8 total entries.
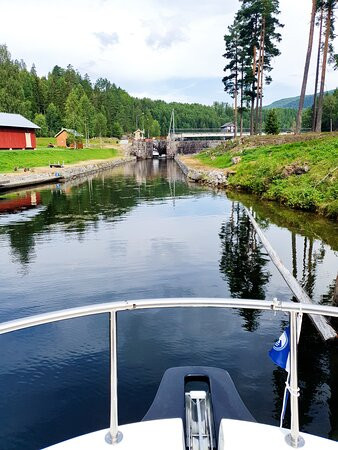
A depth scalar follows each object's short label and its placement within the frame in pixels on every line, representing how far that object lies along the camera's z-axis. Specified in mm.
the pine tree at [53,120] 91625
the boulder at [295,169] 25881
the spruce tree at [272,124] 53188
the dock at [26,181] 33844
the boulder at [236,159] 39125
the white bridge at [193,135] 101550
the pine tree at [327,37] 33250
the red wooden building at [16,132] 51562
